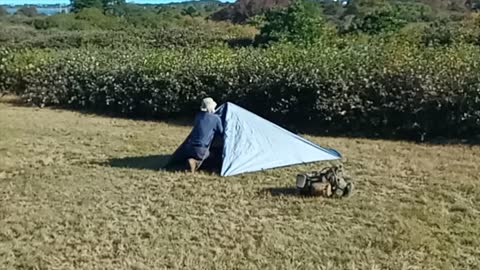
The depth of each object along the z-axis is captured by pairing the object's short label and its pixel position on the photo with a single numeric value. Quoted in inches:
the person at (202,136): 296.5
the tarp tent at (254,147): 299.0
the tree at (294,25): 768.9
